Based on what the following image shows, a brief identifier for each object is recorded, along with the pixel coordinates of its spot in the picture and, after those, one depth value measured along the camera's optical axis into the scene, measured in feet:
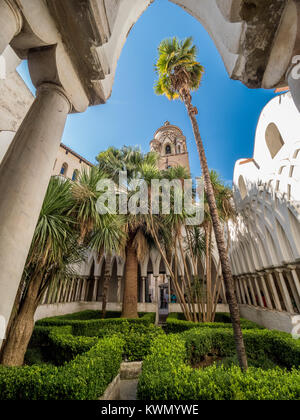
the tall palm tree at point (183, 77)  21.50
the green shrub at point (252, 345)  16.22
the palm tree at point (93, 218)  19.57
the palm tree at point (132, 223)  31.99
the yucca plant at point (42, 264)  14.81
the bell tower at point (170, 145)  93.56
